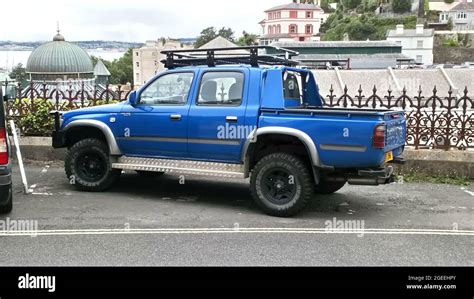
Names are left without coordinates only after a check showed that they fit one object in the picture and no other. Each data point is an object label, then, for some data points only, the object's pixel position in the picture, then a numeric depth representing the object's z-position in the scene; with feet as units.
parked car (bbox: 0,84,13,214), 19.77
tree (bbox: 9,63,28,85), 144.44
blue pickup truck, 20.62
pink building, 424.05
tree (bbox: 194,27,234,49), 408.67
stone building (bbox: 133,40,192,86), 323.02
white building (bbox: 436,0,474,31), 384.88
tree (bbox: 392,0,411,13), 406.21
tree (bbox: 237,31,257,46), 374.43
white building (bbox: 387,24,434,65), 306.35
